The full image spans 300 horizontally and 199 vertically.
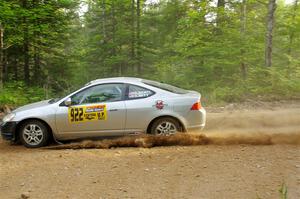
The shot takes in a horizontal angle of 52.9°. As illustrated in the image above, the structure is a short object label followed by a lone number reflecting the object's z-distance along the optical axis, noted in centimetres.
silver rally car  712
